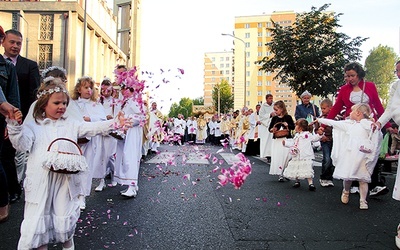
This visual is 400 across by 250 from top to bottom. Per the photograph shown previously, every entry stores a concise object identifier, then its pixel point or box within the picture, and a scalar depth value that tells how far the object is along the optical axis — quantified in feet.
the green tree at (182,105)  325.87
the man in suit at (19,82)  17.99
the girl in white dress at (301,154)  25.14
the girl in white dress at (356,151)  19.44
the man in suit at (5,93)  15.37
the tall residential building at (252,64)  330.34
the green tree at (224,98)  295.69
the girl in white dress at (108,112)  22.65
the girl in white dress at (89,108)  19.56
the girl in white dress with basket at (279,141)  28.60
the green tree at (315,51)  83.97
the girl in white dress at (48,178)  10.46
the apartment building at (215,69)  515.09
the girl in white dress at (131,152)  21.20
